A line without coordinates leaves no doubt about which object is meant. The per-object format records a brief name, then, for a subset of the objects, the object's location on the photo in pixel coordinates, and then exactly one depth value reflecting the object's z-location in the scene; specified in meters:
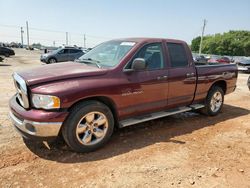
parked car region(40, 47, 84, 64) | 20.14
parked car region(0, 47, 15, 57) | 27.46
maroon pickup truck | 3.42
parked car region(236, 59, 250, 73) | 19.00
